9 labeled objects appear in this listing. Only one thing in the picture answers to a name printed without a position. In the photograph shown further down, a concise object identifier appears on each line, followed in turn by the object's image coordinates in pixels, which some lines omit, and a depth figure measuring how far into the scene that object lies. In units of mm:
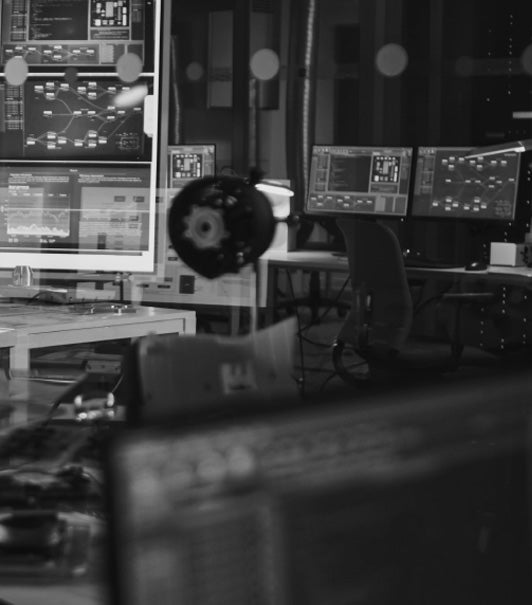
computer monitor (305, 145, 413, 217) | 5012
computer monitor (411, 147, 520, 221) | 4703
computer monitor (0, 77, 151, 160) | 3682
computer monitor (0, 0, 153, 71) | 3672
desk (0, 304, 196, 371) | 2859
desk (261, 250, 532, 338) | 4500
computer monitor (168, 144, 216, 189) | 5246
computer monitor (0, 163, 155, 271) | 3676
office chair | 4168
